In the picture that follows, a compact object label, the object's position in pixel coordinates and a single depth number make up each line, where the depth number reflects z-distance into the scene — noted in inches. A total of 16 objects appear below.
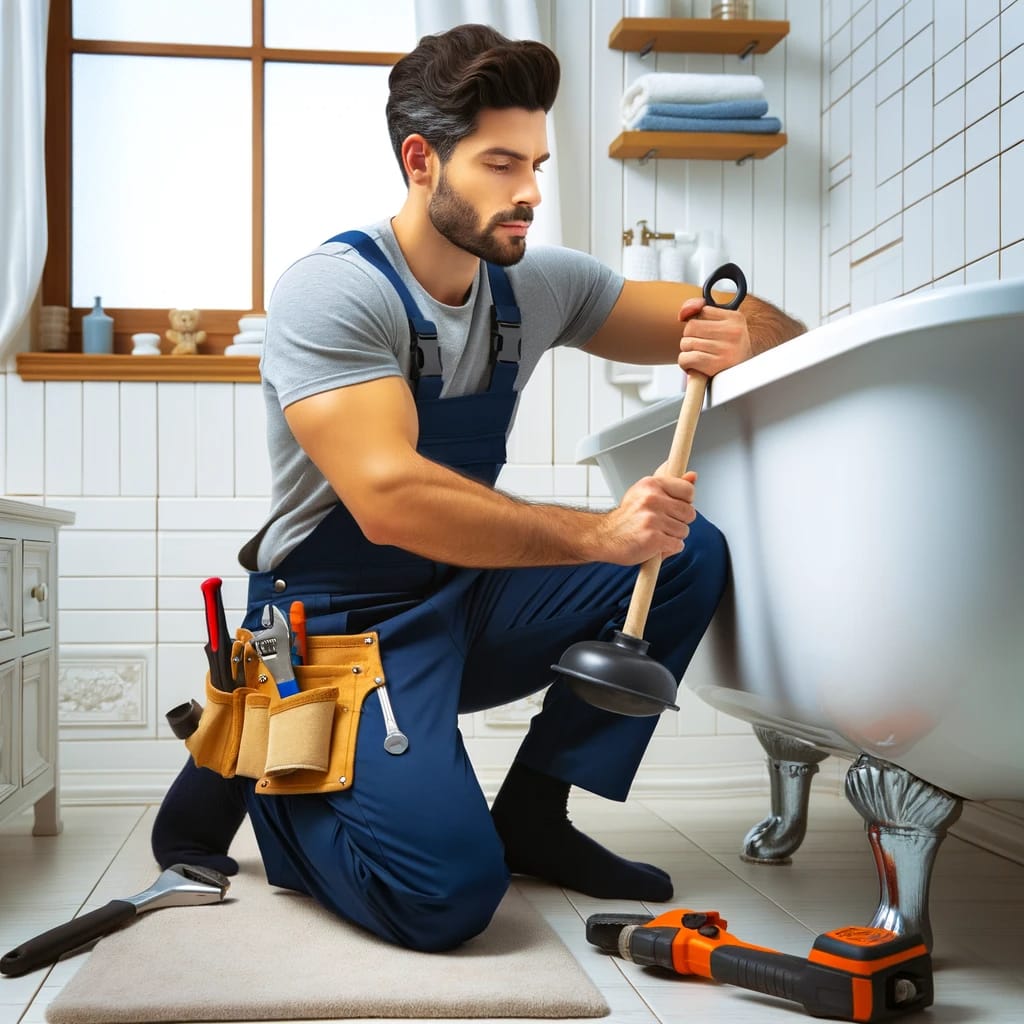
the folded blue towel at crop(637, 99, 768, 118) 104.6
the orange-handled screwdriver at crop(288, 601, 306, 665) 64.1
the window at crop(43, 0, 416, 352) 112.1
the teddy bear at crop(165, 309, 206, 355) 107.6
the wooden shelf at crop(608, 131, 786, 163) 105.3
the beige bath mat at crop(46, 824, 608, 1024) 50.3
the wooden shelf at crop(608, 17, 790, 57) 105.9
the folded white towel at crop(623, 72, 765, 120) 104.0
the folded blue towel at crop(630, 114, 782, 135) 104.8
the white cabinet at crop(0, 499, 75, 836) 78.7
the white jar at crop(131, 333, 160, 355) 106.3
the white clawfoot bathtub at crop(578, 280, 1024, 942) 45.1
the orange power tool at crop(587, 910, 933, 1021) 48.8
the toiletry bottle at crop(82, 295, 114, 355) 106.6
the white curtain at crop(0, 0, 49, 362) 101.0
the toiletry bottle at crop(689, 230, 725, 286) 106.9
